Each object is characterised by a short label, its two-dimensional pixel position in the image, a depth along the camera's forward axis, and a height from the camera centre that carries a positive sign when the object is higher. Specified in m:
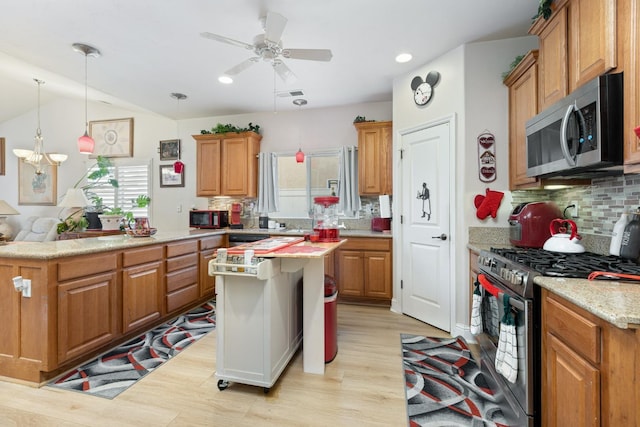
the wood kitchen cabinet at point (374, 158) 4.03 +0.78
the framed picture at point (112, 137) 5.48 +1.47
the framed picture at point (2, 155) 6.07 +1.24
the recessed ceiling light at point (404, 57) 3.10 +1.68
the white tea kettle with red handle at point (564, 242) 1.98 -0.19
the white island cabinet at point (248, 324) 1.95 -0.74
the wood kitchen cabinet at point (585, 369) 0.94 -0.57
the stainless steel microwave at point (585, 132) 1.45 +0.45
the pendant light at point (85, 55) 2.95 +1.68
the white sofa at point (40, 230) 5.18 -0.28
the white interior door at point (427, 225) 3.04 -0.12
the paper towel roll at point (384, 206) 3.98 +0.11
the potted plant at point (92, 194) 5.02 +0.39
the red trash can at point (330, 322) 2.40 -0.88
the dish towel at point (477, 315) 2.10 -0.72
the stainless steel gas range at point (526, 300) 1.46 -0.47
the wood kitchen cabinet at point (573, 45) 1.49 +0.98
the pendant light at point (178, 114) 4.22 +1.71
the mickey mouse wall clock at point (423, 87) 3.14 +1.40
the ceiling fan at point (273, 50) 2.17 +1.36
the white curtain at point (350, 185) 4.41 +0.44
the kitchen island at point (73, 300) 2.08 -0.68
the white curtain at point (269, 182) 4.78 +0.53
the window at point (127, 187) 5.42 +0.51
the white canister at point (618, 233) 1.77 -0.12
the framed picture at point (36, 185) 5.80 +0.60
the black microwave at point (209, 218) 4.61 -0.05
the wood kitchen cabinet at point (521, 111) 2.28 +0.86
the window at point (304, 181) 4.60 +0.54
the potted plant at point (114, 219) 4.06 -0.06
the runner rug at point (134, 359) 2.09 -1.20
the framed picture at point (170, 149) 5.29 +1.18
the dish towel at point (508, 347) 1.55 -0.72
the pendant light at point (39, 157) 4.88 +1.03
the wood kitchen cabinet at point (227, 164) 4.69 +0.82
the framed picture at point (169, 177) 5.29 +0.68
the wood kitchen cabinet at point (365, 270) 3.72 -0.72
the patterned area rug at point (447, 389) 1.76 -1.21
